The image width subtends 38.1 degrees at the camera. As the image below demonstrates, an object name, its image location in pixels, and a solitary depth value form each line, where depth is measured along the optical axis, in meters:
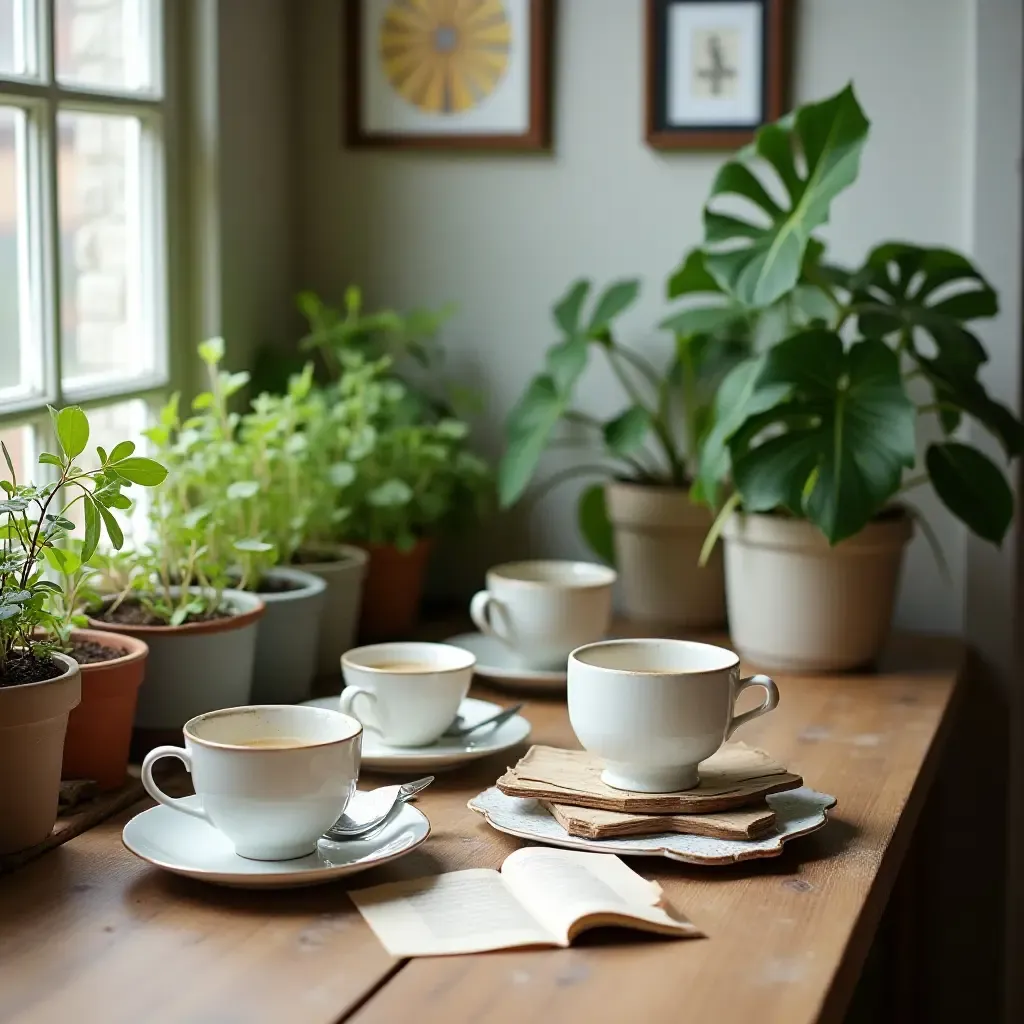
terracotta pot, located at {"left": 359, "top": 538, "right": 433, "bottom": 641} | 1.97
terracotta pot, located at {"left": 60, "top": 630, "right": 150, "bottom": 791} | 1.31
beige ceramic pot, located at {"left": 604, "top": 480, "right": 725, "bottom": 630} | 2.00
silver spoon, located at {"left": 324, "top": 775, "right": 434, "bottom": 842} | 1.19
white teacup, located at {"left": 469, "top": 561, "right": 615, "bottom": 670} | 1.69
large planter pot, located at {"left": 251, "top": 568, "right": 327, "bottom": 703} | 1.62
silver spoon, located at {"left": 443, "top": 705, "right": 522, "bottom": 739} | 1.48
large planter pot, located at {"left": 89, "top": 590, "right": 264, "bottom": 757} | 1.45
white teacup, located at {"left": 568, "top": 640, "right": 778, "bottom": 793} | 1.22
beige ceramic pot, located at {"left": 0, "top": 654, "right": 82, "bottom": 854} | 1.15
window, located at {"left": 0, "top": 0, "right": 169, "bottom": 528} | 1.60
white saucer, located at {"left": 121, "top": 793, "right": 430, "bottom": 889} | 1.11
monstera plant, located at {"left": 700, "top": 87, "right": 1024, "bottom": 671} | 1.62
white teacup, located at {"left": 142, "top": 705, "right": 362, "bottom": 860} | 1.10
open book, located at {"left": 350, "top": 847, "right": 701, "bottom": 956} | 1.04
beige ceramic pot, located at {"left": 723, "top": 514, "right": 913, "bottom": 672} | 1.81
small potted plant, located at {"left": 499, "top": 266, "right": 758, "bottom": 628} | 1.99
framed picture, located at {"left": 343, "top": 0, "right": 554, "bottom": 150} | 2.10
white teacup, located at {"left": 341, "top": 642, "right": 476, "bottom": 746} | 1.40
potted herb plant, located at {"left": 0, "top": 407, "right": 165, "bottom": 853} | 1.16
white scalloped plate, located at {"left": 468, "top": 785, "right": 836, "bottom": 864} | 1.18
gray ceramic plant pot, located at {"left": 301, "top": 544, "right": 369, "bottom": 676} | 1.80
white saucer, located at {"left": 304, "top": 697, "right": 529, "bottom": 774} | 1.39
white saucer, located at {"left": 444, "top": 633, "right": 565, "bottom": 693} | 1.71
